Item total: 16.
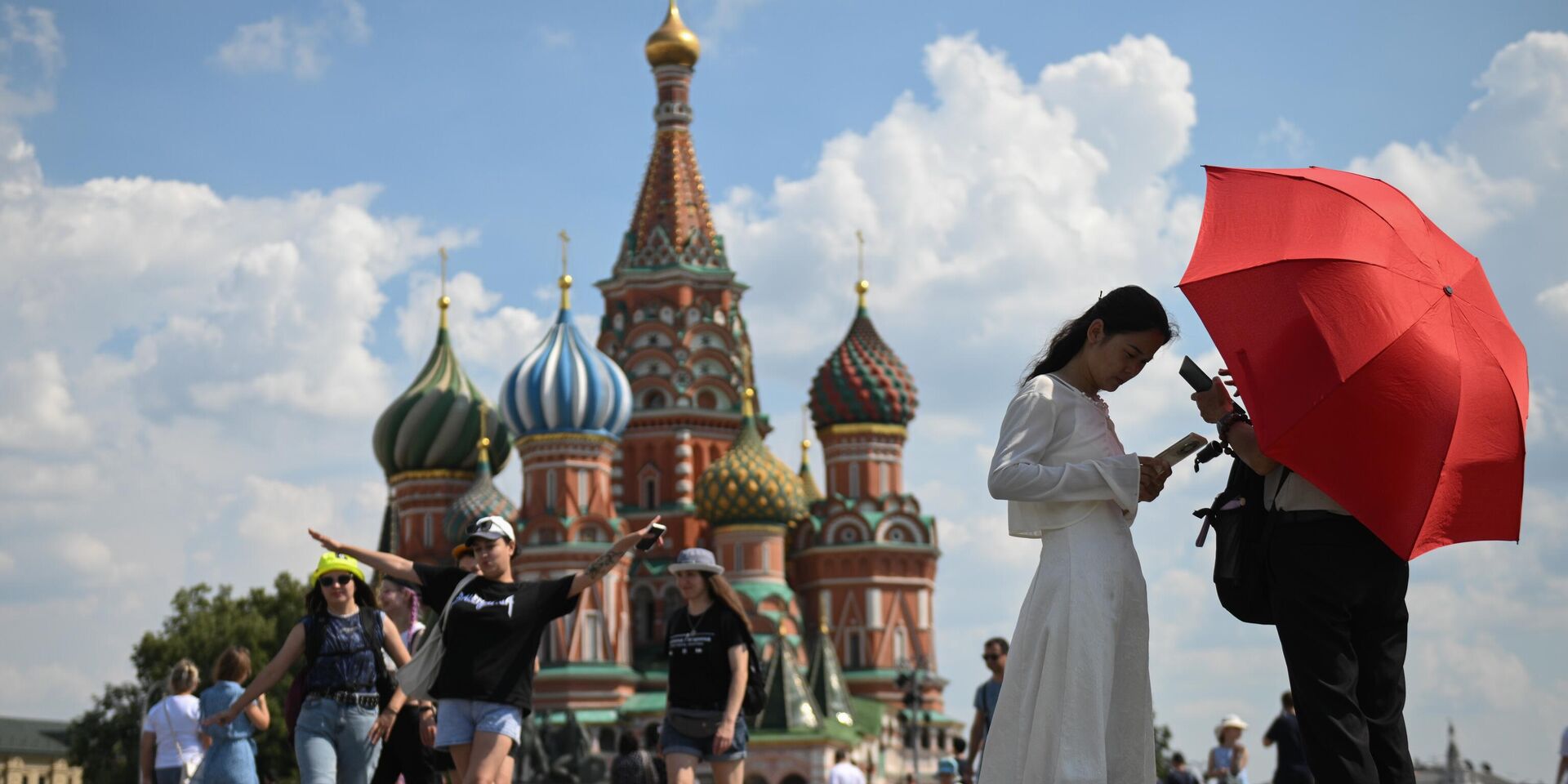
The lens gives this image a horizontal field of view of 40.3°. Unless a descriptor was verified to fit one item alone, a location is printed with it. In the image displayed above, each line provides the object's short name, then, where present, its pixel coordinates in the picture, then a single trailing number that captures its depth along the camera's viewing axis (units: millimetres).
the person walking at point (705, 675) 9203
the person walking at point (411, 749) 8891
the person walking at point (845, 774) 15125
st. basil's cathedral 46250
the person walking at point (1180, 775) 14586
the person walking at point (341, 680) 8430
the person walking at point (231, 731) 9025
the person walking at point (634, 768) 13203
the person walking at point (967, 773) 11531
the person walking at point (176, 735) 10820
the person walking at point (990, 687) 10523
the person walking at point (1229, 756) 13883
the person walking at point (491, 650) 7910
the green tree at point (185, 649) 49094
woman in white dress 5465
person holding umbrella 5648
